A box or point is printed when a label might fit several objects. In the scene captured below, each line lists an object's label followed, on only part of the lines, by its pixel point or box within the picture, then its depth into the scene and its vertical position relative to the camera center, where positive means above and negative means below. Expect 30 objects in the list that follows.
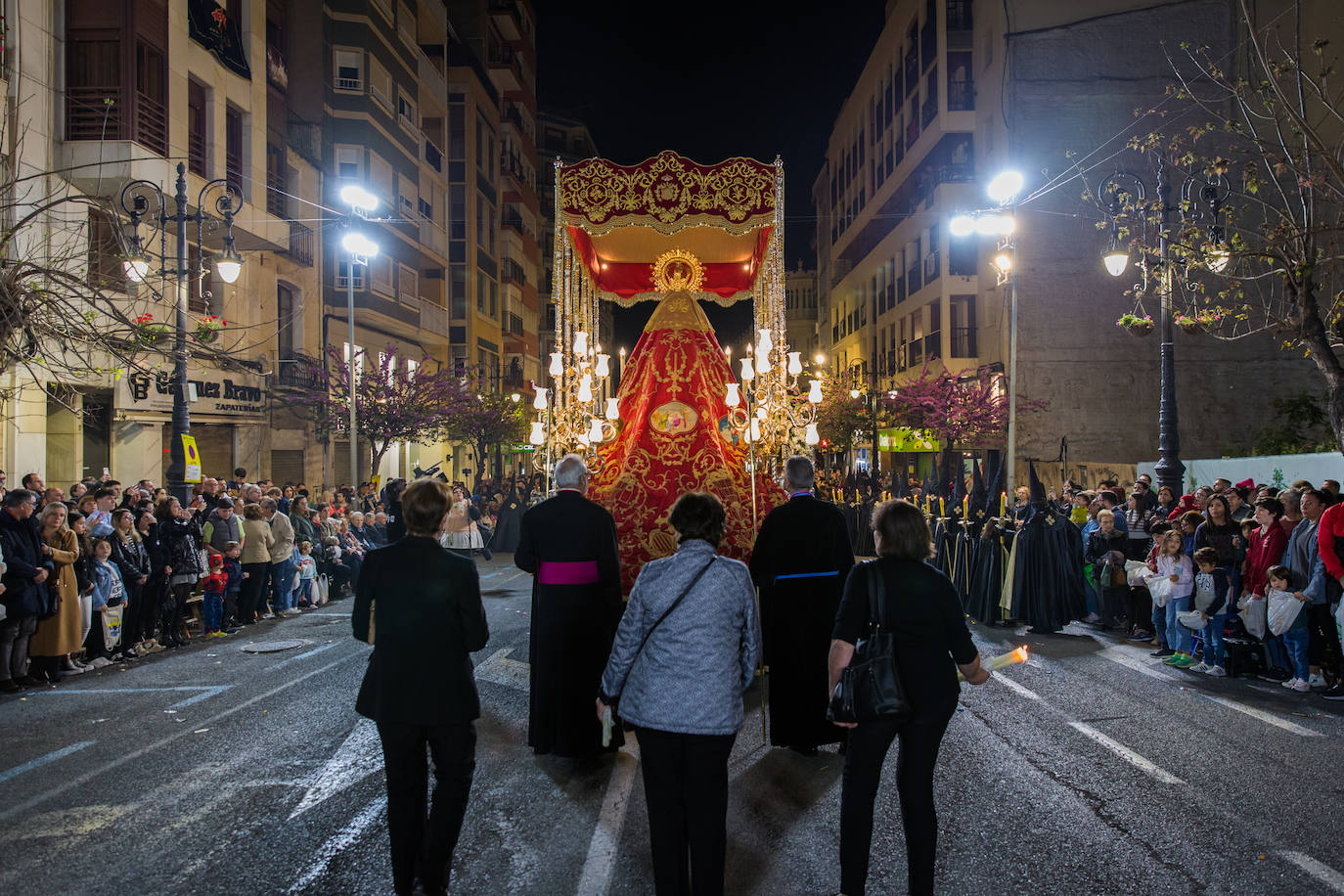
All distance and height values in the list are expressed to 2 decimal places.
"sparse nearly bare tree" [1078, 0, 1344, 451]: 11.33 +4.17
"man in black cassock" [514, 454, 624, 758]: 5.97 -0.96
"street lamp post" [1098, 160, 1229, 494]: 14.18 +1.84
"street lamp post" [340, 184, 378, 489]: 22.75 +5.52
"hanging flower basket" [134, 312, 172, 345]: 7.92 +1.14
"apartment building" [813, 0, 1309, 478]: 26.58 +5.93
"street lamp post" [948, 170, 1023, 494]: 16.27 +4.47
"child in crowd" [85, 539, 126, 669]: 9.68 -1.39
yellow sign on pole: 14.34 +0.04
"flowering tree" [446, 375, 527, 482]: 34.47 +1.52
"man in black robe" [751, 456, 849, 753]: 6.27 -0.95
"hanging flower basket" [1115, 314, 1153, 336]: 13.92 +2.06
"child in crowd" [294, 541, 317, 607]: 14.26 -1.70
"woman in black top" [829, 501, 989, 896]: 3.96 -1.00
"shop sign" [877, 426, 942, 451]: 31.92 +0.69
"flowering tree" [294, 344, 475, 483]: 27.56 +1.78
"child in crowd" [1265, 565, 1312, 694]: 8.55 -1.64
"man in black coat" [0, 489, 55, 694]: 8.46 -1.12
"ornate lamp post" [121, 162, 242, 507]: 13.94 +2.52
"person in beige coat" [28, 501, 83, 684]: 9.02 -1.52
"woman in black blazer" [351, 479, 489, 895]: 4.11 -1.01
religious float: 8.48 +1.15
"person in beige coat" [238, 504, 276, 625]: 12.57 -1.35
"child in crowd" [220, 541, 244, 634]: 12.03 -1.53
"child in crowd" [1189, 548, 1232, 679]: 9.31 -1.44
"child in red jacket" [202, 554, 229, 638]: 11.73 -1.70
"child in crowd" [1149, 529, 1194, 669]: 9.86 -1.42
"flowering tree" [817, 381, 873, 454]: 35.25 +1.70
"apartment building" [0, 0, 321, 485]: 17.45 +6.42
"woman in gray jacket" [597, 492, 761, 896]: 3.72 -0.93
